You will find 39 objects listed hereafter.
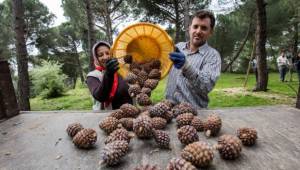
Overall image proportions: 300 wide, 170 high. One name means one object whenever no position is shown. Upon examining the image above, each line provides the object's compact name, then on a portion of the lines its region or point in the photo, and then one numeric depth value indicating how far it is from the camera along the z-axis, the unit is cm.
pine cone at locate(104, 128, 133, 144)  96
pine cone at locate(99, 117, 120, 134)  112
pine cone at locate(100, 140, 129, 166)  82
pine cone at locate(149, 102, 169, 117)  122
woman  184
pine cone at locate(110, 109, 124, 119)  126
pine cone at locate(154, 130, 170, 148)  93
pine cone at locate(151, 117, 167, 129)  111
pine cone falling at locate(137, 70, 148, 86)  179
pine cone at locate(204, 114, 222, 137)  106
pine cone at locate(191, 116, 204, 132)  112
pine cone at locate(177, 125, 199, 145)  95
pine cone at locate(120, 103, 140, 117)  129
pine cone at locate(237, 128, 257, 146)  97
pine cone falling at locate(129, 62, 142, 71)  193
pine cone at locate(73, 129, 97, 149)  96
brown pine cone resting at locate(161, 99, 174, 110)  135
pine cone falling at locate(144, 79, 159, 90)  172
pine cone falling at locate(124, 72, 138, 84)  180
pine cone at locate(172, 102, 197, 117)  128
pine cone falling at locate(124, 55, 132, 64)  195
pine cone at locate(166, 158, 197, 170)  73
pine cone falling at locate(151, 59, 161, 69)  189
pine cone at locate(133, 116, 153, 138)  101
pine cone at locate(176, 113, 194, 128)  114
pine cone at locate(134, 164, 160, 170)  71
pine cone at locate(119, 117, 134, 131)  114
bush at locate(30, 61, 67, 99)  823
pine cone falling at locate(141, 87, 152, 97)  166
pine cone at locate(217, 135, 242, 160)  85
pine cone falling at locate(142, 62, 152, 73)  188
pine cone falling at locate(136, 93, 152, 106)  154
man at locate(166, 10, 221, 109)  163
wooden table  84
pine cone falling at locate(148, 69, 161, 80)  180
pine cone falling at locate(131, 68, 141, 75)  185
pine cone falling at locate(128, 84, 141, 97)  169
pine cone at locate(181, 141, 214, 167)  79
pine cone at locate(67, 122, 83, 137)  110
